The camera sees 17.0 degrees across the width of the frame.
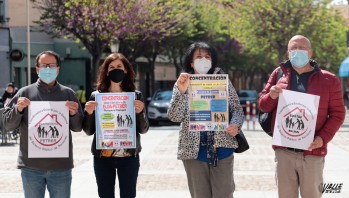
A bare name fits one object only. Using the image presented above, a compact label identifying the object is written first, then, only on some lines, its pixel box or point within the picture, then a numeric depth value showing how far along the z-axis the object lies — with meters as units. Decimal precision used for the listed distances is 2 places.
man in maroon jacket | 9.72
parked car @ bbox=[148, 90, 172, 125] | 46.51
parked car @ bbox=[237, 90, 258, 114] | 63.90
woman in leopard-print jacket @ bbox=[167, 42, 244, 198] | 9.86
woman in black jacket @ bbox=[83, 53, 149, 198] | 10.00
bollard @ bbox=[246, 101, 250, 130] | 39.28
